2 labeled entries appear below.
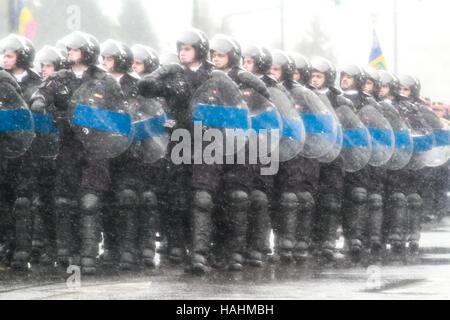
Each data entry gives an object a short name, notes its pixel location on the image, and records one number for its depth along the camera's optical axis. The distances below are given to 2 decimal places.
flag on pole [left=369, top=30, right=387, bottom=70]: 18.38
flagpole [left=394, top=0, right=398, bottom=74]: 27.11
